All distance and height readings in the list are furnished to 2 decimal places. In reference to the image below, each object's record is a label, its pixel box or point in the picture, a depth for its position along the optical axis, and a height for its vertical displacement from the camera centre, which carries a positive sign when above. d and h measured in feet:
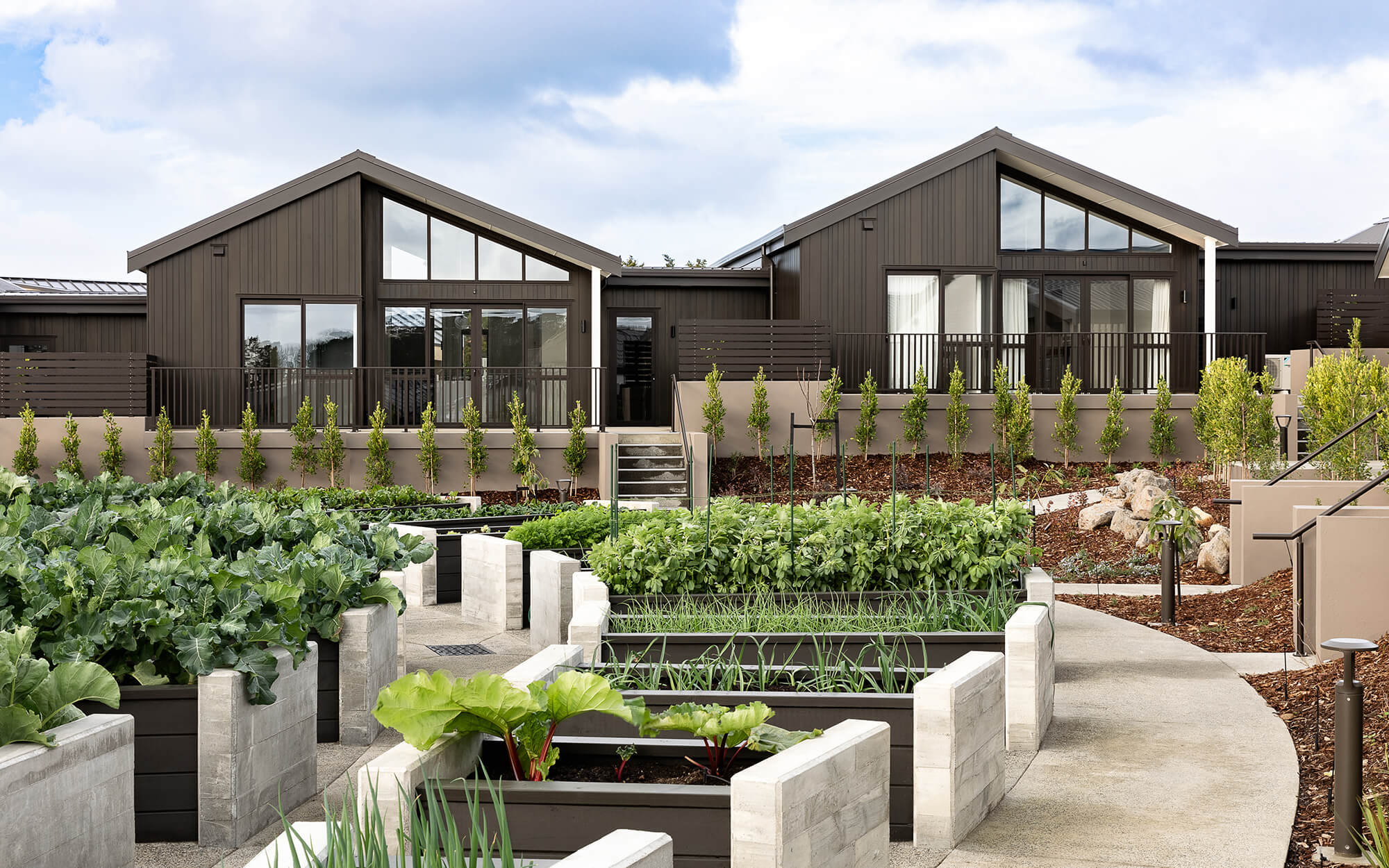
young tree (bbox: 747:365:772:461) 58.39 +0.97
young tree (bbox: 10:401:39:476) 55.31 -0.75
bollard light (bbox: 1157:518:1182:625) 28.76 -4.04
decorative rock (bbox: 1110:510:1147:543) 42.65 -3.79
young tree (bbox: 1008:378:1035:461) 58.95 +0.47
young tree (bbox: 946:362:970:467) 59.72 +0.88
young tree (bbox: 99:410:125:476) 55.62 -0.85
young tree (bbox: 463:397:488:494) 57.77 -0.46
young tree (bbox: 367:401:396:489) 57.36 -1.38
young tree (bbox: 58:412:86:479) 55.72 -0.40
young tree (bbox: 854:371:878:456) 59.26 +0.85
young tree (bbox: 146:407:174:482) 56.90 -0.65
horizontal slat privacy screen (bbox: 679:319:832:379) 60.64 +4.85
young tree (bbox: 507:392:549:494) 57.93 -1.08
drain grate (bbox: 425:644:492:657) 25.05 -5.17
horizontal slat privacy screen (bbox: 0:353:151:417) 57.77 +2.90
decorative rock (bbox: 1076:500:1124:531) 44.73 -3.51
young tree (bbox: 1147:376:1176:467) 59.98 +0.21
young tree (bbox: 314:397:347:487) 57.36 -0.85
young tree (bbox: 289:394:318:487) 57.67 -0.31
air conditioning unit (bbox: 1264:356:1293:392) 59.72 +3.58
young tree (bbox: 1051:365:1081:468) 59.77 +0.74
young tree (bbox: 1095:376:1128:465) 59.47 +0.22
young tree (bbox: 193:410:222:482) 57.11 -0.81
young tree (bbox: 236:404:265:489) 57.26 -1.20
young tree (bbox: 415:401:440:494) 57.72 -0.91
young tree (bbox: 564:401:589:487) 58.18 -0.90
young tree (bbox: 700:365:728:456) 57.93 +1.35
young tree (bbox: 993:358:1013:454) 59.57 +1.41
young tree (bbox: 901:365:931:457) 59.41 +1.08
